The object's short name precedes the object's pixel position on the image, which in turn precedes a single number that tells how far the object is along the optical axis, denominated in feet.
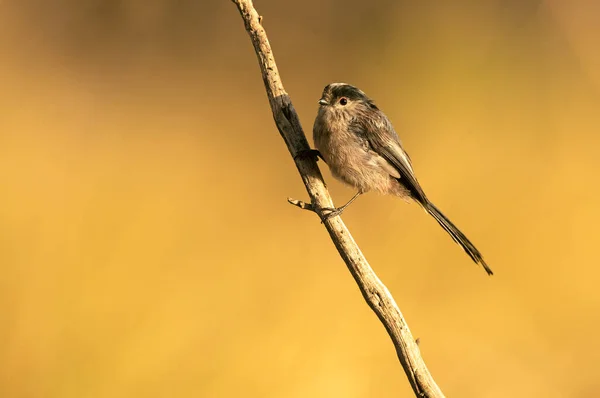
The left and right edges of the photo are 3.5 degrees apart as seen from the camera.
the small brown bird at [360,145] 15.27
